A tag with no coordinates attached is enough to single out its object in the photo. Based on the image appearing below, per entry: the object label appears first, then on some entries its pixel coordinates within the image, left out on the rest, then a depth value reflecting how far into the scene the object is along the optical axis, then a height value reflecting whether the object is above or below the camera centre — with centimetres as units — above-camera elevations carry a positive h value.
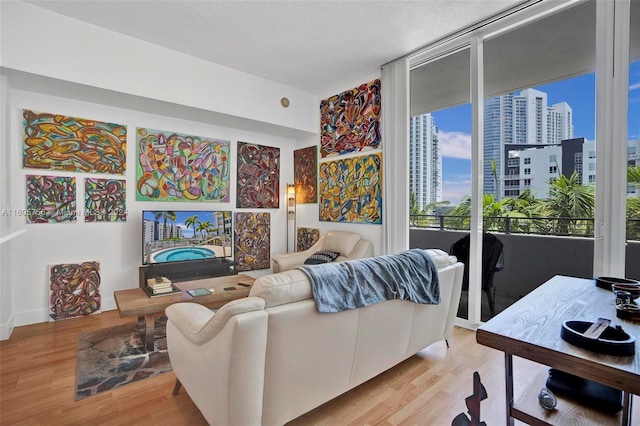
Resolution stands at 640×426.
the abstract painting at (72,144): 327 +71
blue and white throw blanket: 167 -45
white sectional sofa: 138 -74
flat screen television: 379 -37
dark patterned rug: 217 -122
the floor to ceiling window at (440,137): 374 +90
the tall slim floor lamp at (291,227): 543 -35
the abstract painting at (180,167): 396 +55
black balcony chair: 336 -59
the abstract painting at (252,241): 481 -53
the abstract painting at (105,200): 359 +9
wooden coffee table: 251 -81
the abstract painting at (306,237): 504 -50
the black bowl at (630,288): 148 -40
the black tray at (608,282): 167 -40
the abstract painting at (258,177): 485 +50
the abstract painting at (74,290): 335 -92
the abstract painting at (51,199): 328 +9
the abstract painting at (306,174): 506 +57
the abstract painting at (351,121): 418 +126
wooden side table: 89 -45
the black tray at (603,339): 94 -43
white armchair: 413 -57
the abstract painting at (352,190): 415 +26
